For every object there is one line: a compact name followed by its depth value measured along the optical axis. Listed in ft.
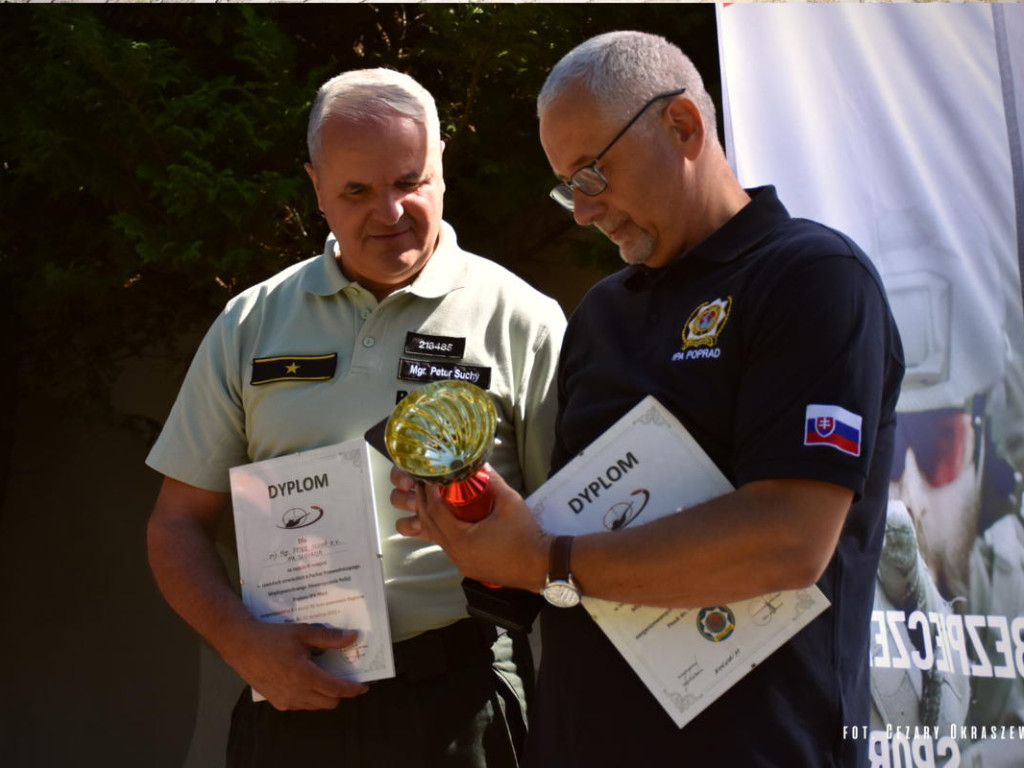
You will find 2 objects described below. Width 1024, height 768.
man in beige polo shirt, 7.66
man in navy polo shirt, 5.61
